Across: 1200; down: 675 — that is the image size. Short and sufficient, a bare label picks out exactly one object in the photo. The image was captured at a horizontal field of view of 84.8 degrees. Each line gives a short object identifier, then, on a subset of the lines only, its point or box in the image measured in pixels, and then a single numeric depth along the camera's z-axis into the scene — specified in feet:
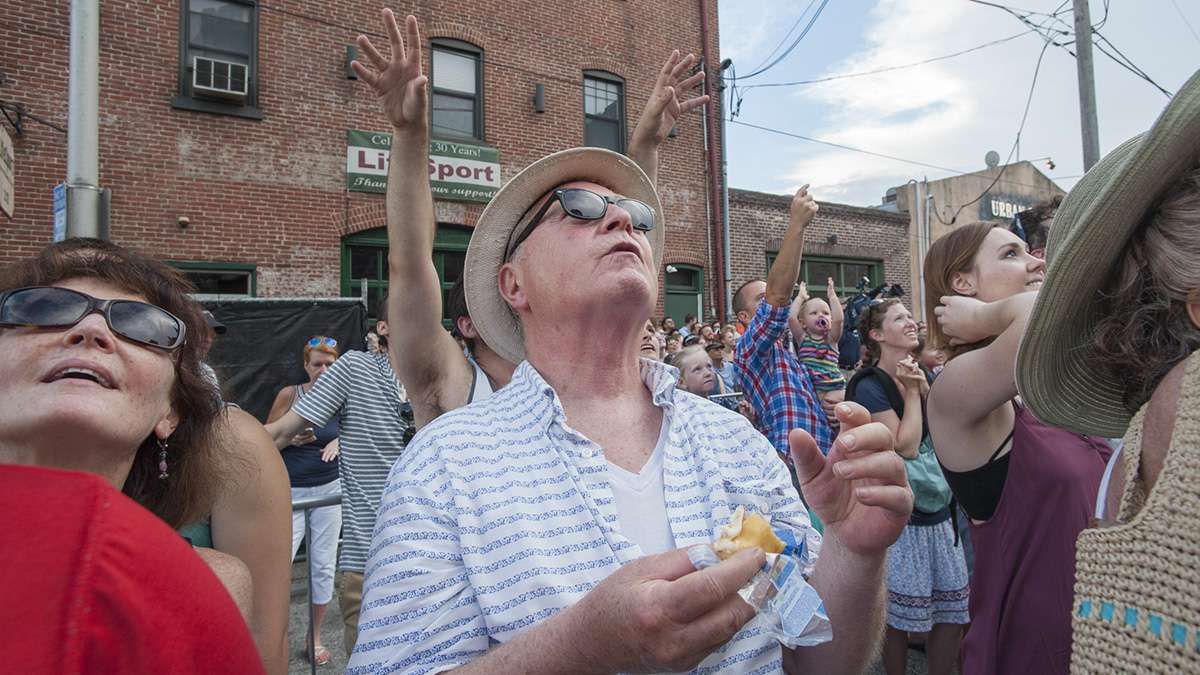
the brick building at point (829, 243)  43.68
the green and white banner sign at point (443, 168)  33.04
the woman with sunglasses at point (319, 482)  13.83
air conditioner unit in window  29.66
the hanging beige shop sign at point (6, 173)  16.65
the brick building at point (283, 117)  27.43
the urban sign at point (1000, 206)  63.07
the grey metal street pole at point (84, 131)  14.57
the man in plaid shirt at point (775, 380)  12.42
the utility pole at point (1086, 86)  29.81
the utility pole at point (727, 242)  42.11
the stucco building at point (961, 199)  53.88
